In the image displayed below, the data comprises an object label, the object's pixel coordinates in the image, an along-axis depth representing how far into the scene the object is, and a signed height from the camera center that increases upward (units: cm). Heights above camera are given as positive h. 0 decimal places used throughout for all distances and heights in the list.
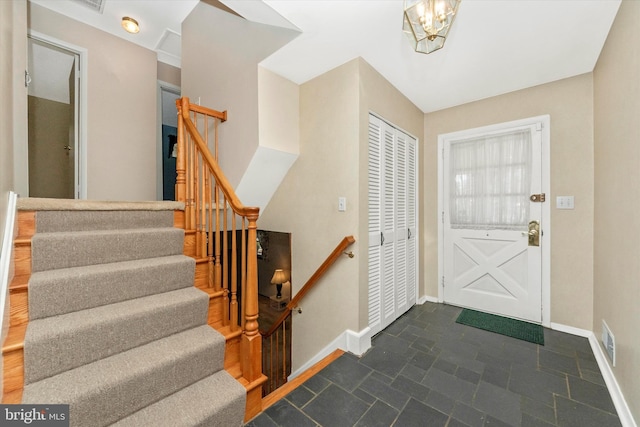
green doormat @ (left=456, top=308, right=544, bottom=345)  248 -118
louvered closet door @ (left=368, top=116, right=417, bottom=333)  249 -13
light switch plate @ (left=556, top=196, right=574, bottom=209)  252 +8
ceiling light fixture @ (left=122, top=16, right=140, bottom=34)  311 +227
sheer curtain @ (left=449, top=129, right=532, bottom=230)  279 +34
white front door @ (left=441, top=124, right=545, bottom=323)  274 -11
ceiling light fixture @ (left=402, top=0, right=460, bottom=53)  113 +86
